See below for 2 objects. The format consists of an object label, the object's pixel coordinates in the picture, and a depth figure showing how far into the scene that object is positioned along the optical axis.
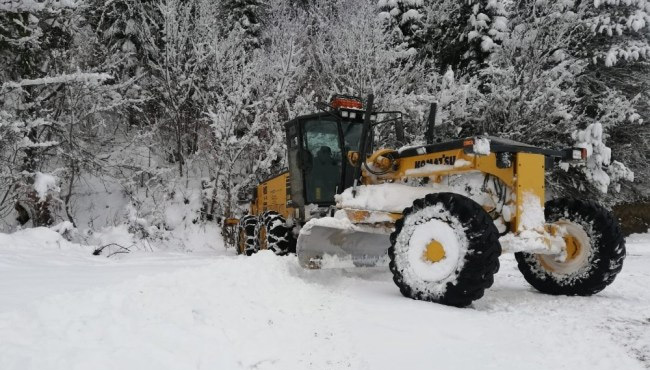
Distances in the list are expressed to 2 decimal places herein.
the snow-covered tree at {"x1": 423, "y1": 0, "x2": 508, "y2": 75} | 17.08
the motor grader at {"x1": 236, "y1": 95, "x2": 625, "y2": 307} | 4.29
